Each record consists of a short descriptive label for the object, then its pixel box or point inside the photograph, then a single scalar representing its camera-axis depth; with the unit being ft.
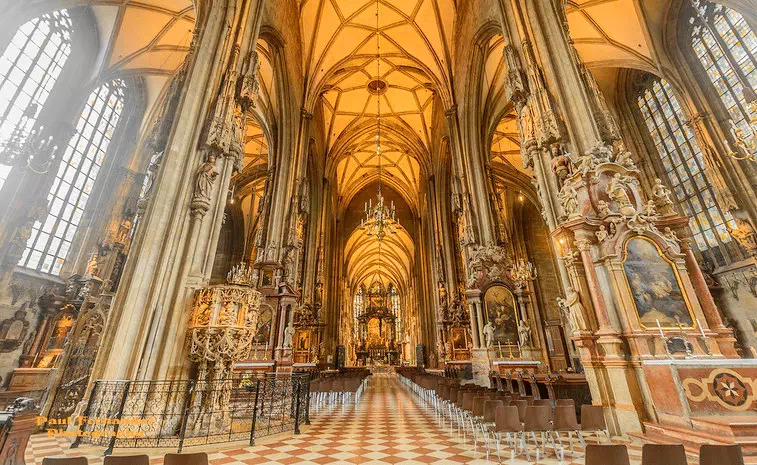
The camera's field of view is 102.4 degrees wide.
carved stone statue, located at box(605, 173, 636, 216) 20.24
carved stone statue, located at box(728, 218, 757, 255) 30.42
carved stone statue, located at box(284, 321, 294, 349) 40.24
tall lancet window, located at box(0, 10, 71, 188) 34.27
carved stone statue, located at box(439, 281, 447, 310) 61.11
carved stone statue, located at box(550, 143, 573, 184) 23.72
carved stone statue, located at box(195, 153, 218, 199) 22.63
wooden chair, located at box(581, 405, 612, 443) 13.19
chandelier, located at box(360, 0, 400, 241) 49.75
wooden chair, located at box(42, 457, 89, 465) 5.57
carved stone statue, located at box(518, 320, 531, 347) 38.00
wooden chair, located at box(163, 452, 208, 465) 6.66
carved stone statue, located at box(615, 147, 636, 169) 21.71
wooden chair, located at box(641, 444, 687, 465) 6.64
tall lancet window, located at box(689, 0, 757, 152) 33.58
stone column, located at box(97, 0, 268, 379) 18.20
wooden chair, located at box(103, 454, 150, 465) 6.20
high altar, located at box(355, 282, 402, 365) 138.31
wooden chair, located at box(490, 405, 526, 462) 12.75
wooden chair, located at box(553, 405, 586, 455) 12.92
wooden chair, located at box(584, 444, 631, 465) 7.04
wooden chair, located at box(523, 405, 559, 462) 12.75
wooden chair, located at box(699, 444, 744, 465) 6.34
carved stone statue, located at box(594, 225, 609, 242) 19.76
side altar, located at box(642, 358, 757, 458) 11.80
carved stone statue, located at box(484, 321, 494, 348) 38.82
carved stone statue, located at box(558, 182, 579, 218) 21.34
